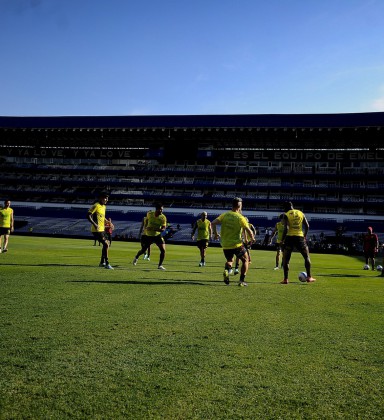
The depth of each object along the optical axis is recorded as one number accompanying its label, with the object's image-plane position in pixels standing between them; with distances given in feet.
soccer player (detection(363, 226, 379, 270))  59.62
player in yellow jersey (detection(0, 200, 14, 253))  55.88
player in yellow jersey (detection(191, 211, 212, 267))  53.88
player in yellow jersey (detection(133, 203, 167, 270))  45.16
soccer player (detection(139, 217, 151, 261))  59.21
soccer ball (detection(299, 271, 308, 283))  36.04
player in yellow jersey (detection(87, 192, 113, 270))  41.45
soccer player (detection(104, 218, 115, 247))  83.81
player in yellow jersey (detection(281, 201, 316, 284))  35.01
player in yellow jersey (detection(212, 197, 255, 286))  32.58
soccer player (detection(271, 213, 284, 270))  53.52
